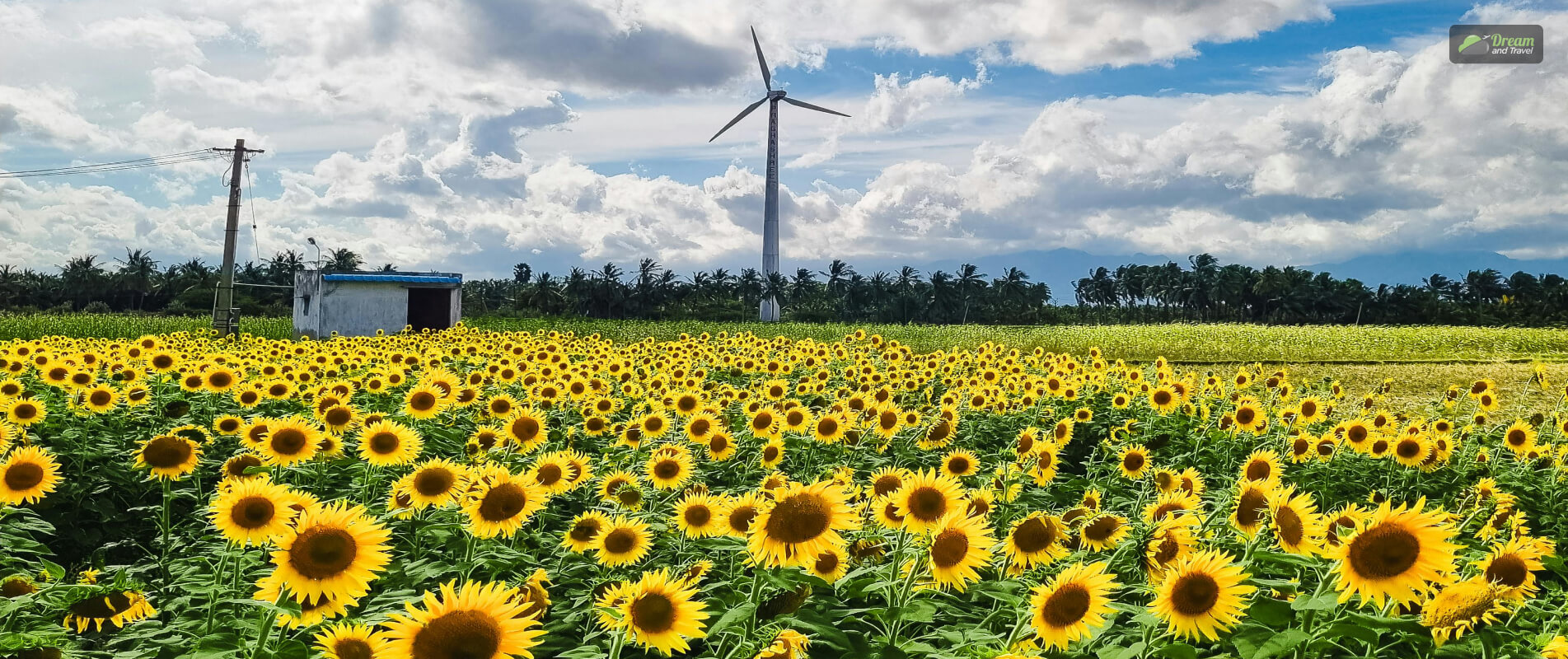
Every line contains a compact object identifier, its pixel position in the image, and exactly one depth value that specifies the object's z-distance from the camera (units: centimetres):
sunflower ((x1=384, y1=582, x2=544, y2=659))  191
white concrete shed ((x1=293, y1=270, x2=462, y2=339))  2956
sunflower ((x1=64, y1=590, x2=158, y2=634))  321
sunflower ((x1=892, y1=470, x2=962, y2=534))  283
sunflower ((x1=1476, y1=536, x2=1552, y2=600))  259
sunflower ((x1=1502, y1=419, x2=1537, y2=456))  645
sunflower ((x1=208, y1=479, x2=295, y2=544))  297
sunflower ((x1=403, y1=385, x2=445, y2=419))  597
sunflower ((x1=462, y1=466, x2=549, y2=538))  319
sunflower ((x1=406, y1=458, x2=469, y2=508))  349
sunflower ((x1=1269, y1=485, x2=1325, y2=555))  274
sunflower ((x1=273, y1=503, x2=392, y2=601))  246
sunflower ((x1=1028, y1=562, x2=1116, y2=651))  235
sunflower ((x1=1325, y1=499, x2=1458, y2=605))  219
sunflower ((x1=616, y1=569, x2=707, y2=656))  244
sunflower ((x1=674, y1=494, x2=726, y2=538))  349
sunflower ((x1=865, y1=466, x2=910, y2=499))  343
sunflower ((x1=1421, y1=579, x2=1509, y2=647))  225
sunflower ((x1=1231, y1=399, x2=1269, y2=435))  671
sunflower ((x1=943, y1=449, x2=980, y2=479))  446
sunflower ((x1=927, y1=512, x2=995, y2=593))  258
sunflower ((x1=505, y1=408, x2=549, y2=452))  494
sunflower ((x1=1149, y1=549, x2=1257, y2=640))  234
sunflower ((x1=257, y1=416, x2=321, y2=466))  421
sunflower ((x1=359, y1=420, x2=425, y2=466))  427
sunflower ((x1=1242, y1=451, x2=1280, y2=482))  425
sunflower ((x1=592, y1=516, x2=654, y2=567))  338
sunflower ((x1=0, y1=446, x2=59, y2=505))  381
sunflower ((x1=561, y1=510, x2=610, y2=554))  352
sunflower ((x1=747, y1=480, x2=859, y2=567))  260
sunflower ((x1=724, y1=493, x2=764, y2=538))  309
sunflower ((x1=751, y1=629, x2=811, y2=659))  204
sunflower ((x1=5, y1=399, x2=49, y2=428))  576
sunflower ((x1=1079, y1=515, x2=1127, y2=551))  298
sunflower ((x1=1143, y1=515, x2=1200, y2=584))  263
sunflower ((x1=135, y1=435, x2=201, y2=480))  414
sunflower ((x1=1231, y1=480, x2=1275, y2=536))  289
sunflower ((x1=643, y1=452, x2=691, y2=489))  452
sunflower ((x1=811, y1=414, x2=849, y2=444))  543
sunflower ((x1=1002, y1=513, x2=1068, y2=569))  278
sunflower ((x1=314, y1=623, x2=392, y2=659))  229
